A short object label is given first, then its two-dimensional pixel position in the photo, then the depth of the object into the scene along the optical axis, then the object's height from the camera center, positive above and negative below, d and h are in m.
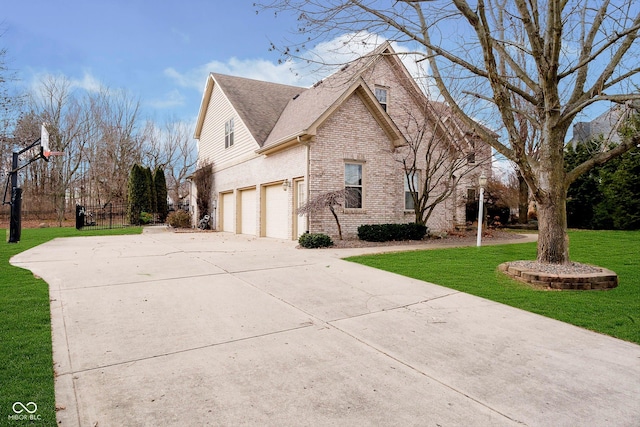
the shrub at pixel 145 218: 26.39 -0.39
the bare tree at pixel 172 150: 36.19 +6.38
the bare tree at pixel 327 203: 11.28 +0.32
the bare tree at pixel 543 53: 6.17 +2.92
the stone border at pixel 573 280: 5.77 -1.06
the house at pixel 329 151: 12.47 +2.35
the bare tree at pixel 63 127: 29.78 +7.24
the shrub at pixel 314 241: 10.88 -0.83
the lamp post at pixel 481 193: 11.53 +0.65
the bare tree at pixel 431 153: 13.52 +2.33
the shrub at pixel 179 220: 21.31 -0.43
